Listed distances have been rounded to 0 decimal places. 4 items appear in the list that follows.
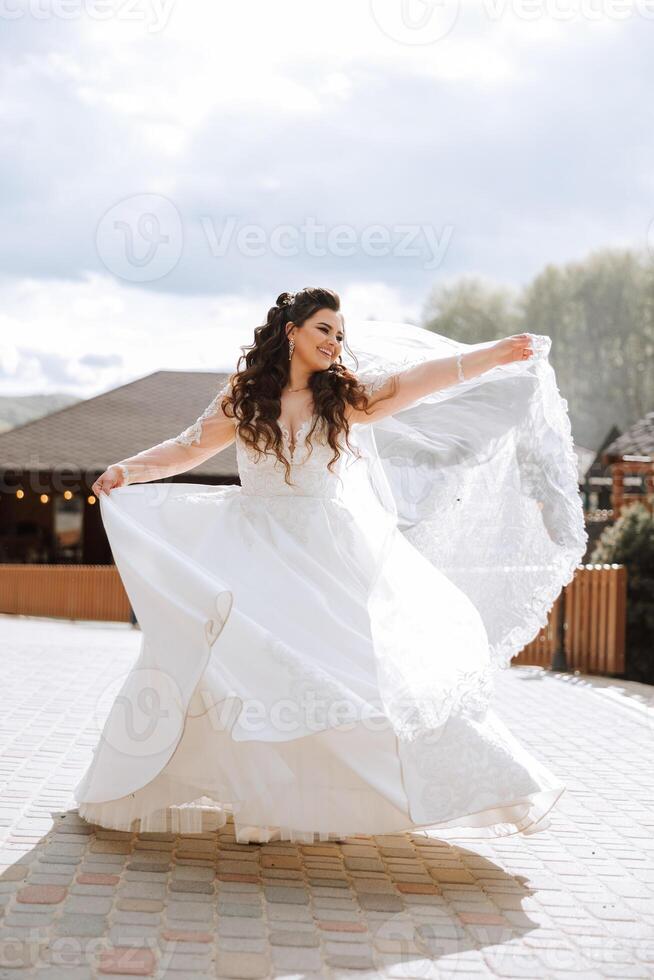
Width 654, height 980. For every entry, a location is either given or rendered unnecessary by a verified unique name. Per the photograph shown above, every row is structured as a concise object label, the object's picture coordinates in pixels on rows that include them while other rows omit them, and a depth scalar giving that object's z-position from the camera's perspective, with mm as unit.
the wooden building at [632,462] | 18156
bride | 4199
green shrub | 12664
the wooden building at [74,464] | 26016
